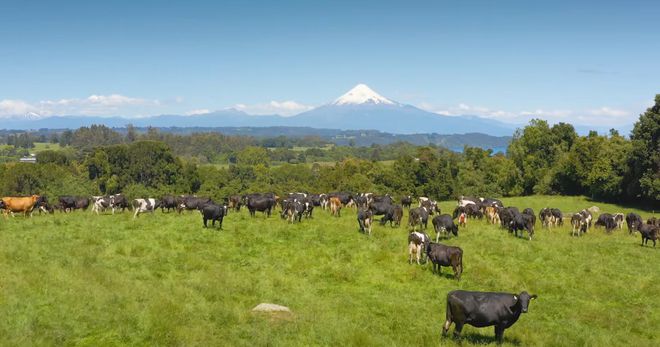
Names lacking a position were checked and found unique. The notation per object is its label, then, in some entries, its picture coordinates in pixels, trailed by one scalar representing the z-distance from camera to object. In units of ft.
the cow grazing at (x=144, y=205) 114.95
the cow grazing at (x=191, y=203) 124.16
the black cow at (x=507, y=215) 111.50
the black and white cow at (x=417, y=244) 77.15
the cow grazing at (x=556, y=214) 128.88
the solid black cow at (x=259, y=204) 112.88
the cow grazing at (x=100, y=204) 121.29
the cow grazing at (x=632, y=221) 123.13
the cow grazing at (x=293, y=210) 105.91
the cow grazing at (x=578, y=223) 118.93
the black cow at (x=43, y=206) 116.16
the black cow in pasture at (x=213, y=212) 94.17
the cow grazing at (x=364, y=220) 96.12
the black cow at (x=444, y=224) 94.73
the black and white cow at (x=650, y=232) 101.24
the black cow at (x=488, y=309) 46.57
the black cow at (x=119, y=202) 123.75
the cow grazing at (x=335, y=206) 122.93
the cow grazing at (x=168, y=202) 124.88
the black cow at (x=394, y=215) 107.86
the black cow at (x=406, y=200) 155.12
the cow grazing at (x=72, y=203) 125.90
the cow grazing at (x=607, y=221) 129.08
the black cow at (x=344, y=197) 149.38
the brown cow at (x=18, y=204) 108.99
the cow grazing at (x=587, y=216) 123.34
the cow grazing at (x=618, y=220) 135.13
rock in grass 53.78
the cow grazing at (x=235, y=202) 134.00
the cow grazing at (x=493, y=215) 128.67
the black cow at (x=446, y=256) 70.54
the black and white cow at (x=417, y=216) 105.81
